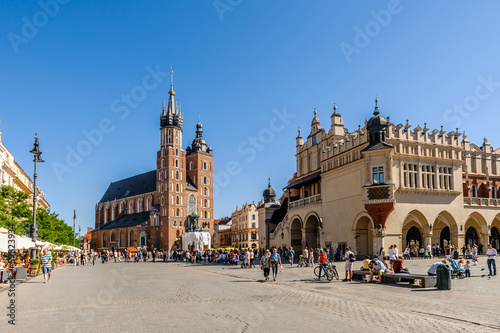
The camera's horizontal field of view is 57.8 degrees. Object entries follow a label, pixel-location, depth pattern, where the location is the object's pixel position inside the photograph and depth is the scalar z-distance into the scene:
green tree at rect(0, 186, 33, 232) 29.76
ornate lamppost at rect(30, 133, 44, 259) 27.06
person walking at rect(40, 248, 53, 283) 22.22
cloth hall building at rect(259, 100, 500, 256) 36.28
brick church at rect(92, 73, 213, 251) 105.44
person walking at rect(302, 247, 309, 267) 32.81
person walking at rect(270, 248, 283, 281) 21.91
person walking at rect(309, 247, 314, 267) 33.34
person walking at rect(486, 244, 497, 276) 21.31
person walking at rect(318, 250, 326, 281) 21.25
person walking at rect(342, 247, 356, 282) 20.50
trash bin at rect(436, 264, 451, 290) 16.14
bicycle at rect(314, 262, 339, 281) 20.87
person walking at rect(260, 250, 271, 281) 21.66
